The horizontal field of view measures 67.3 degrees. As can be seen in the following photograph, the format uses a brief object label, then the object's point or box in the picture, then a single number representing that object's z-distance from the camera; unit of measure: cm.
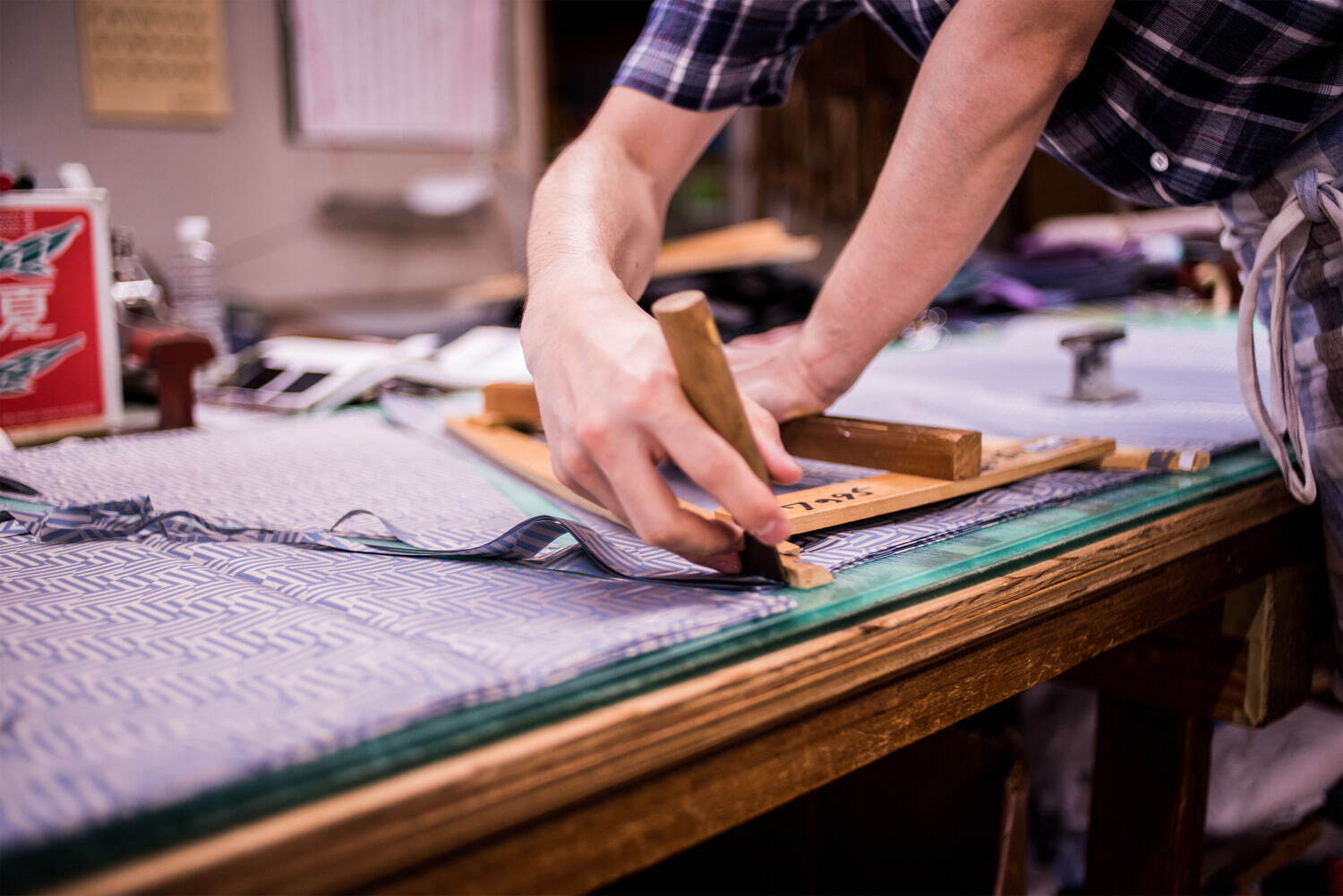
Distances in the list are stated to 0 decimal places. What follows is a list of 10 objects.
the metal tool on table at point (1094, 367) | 108
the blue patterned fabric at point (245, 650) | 31
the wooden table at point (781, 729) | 31
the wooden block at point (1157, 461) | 75
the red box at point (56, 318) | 88
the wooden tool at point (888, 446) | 65
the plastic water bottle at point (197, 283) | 134
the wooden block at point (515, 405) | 86
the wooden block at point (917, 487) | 59
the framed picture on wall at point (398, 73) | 224
